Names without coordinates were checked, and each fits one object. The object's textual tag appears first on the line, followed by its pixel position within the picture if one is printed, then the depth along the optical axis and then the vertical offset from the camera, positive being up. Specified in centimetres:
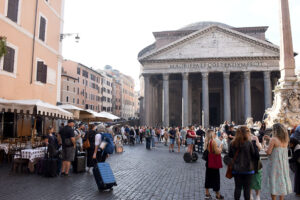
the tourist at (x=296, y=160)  452 -58
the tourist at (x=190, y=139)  958 -49
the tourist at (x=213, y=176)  433 -86
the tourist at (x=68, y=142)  624 -42
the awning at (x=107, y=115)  1310 +56
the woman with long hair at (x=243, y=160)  363 -49
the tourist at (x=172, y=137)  1311 -55
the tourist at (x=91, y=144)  685 -51
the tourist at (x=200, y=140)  1183 -62
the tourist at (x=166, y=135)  1783 -61
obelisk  937 +175
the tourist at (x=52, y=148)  643 -60
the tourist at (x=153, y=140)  1527 -84
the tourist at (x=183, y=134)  1585 -47
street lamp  1431 +524
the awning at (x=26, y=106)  767 +57
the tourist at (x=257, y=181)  401 -87
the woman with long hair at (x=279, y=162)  381 -53
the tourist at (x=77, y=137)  752 -35
